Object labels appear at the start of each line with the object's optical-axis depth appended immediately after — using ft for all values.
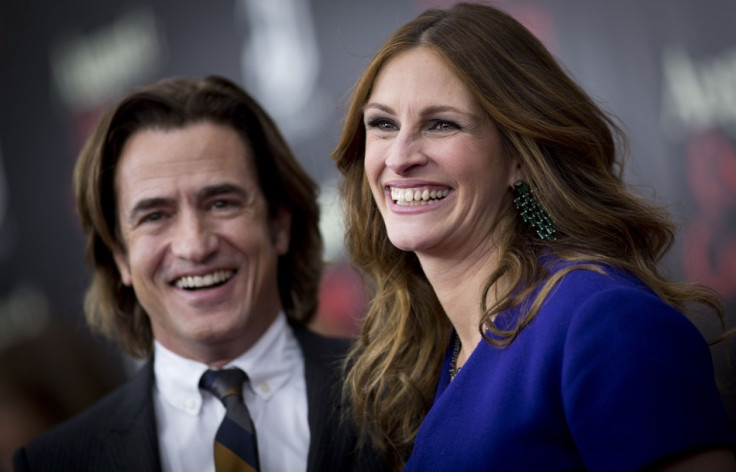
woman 11.14
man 17.13
